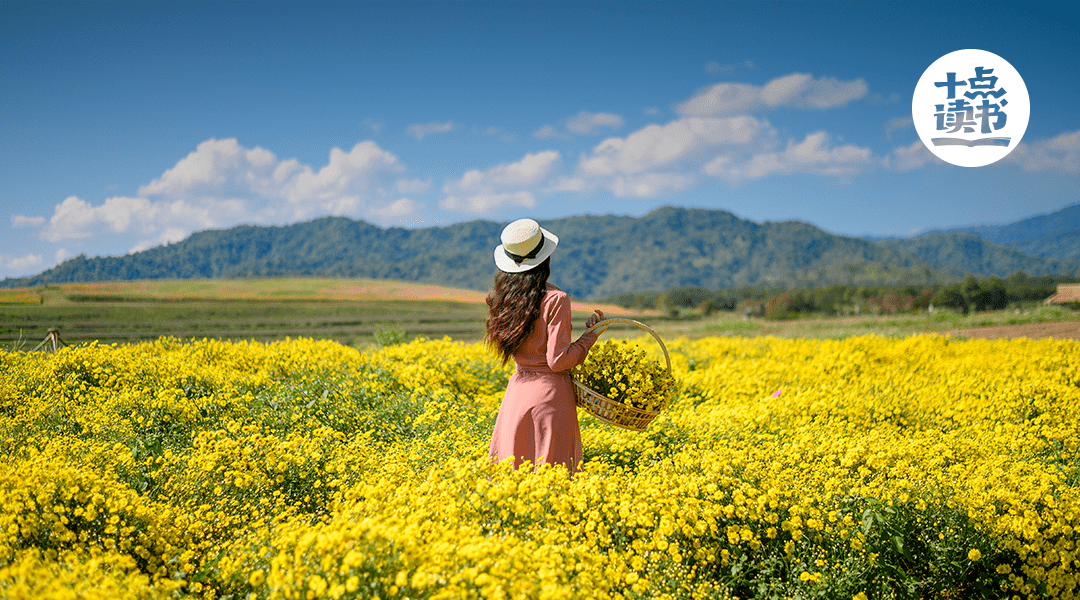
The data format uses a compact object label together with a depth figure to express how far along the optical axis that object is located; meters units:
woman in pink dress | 3.84
